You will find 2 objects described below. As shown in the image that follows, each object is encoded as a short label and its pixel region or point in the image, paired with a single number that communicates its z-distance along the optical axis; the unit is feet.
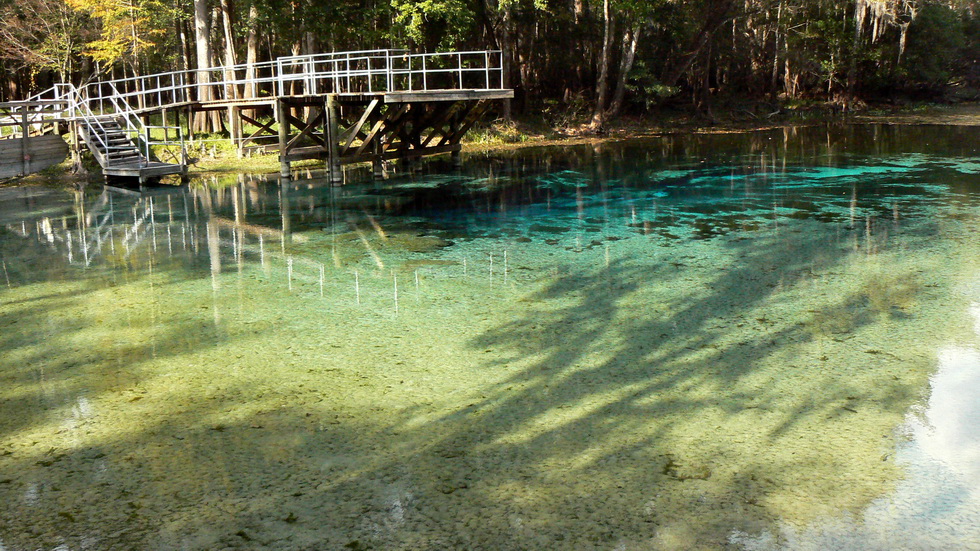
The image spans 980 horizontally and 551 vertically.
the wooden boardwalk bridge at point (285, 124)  67.00
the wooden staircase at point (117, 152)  66.74
